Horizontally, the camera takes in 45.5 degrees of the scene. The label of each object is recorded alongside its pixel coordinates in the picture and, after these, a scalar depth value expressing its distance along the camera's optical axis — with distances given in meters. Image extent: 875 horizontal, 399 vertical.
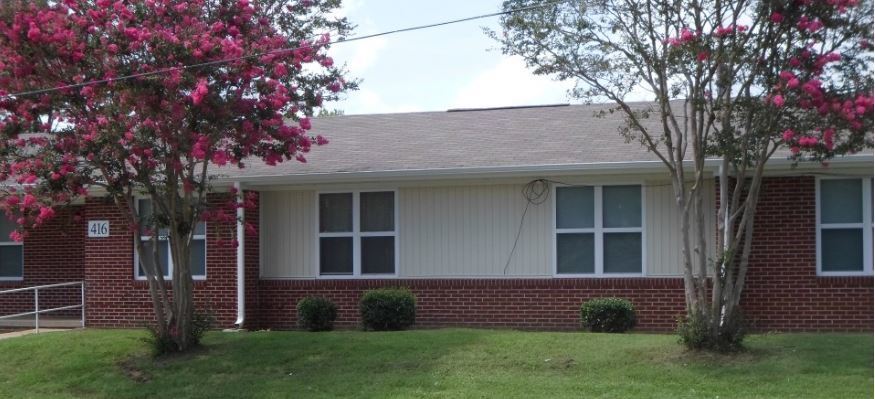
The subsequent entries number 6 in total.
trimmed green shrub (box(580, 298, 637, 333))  14.48
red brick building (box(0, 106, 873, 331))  14.39
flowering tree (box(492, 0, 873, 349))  10.78
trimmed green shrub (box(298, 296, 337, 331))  15.65
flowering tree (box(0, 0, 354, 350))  11.73
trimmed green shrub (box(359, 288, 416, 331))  15.12
